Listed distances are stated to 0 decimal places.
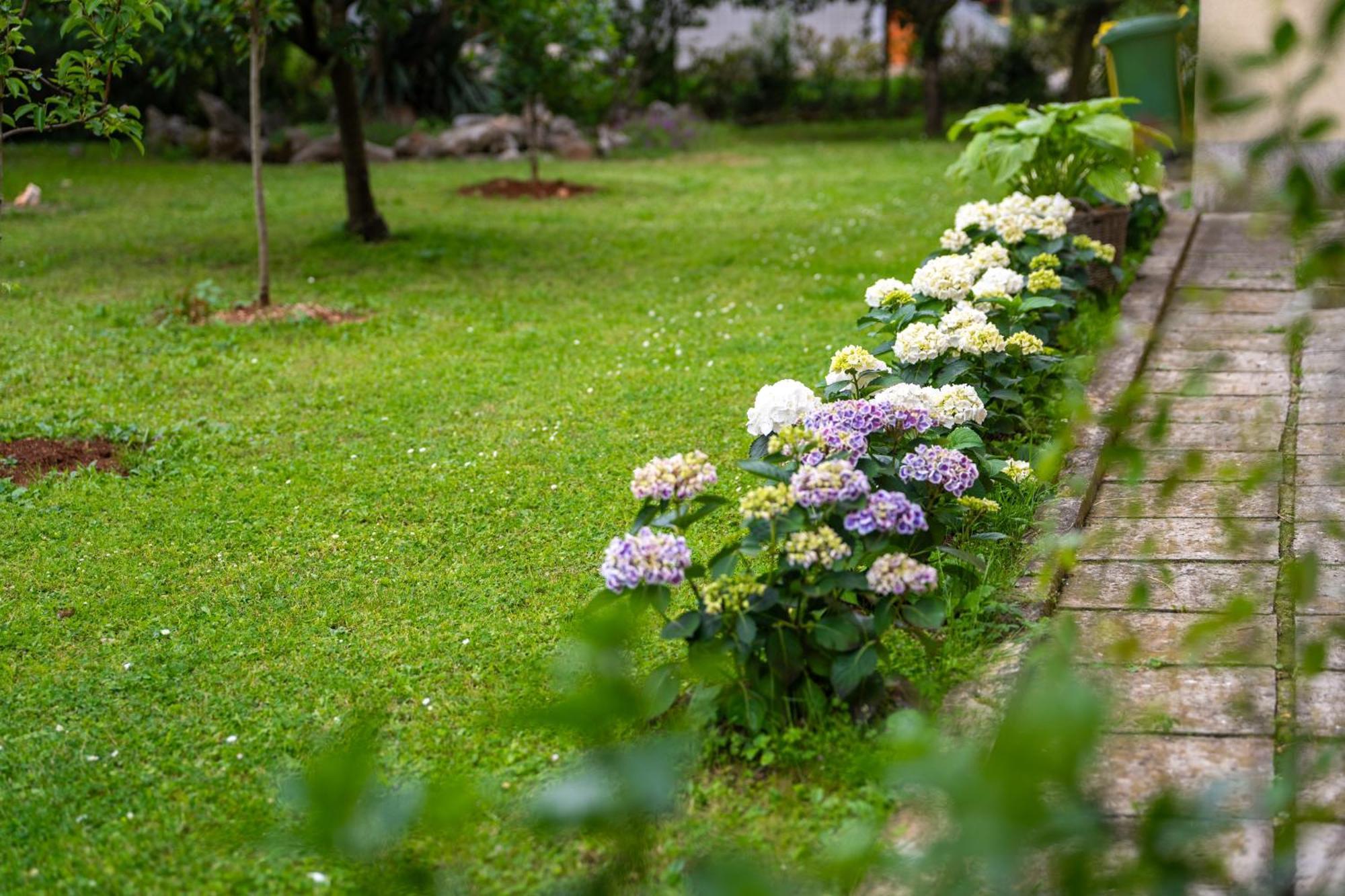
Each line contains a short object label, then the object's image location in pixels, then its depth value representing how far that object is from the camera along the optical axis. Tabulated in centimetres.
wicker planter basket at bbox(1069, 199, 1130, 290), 618
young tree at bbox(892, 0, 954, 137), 1673
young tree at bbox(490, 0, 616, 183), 1183
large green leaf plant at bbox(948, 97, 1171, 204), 633
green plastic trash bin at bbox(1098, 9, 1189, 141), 962
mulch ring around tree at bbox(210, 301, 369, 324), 725
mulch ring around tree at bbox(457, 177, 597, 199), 1227
